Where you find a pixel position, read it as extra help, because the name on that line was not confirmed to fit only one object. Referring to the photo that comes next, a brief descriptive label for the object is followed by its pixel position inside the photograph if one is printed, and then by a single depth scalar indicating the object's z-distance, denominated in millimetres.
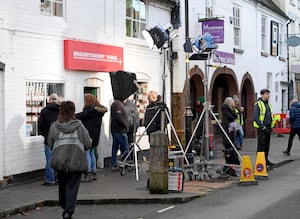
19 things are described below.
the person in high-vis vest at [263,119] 14273
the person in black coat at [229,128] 12930
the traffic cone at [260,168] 12406
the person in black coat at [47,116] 11461
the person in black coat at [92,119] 12211
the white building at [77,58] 11547
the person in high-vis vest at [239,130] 18594
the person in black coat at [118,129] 13375
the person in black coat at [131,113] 13811
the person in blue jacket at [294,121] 17625
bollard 10227
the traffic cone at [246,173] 11648
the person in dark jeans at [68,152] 8328
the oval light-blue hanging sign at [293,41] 28234
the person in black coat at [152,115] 13469
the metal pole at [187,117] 13922
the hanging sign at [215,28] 18688
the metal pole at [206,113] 12297
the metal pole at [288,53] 31141
